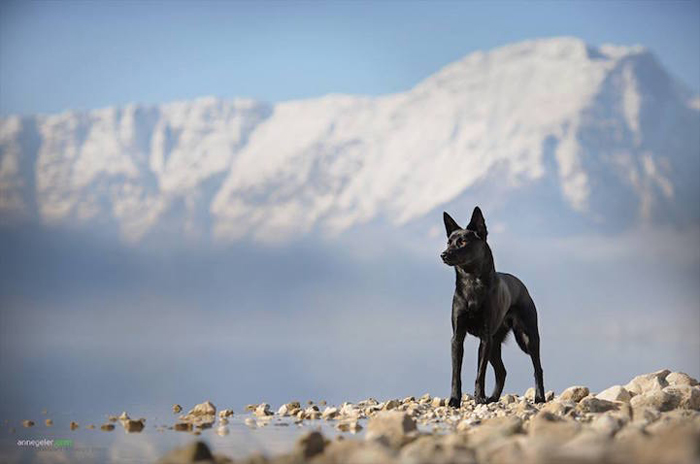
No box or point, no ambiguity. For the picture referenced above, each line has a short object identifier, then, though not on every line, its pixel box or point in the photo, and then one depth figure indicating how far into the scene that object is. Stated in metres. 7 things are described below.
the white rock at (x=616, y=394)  16.86
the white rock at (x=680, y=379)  18.31
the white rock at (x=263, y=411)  16.98
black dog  15.71
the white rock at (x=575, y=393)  17.47
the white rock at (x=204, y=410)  16.50
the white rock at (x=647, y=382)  18.08
